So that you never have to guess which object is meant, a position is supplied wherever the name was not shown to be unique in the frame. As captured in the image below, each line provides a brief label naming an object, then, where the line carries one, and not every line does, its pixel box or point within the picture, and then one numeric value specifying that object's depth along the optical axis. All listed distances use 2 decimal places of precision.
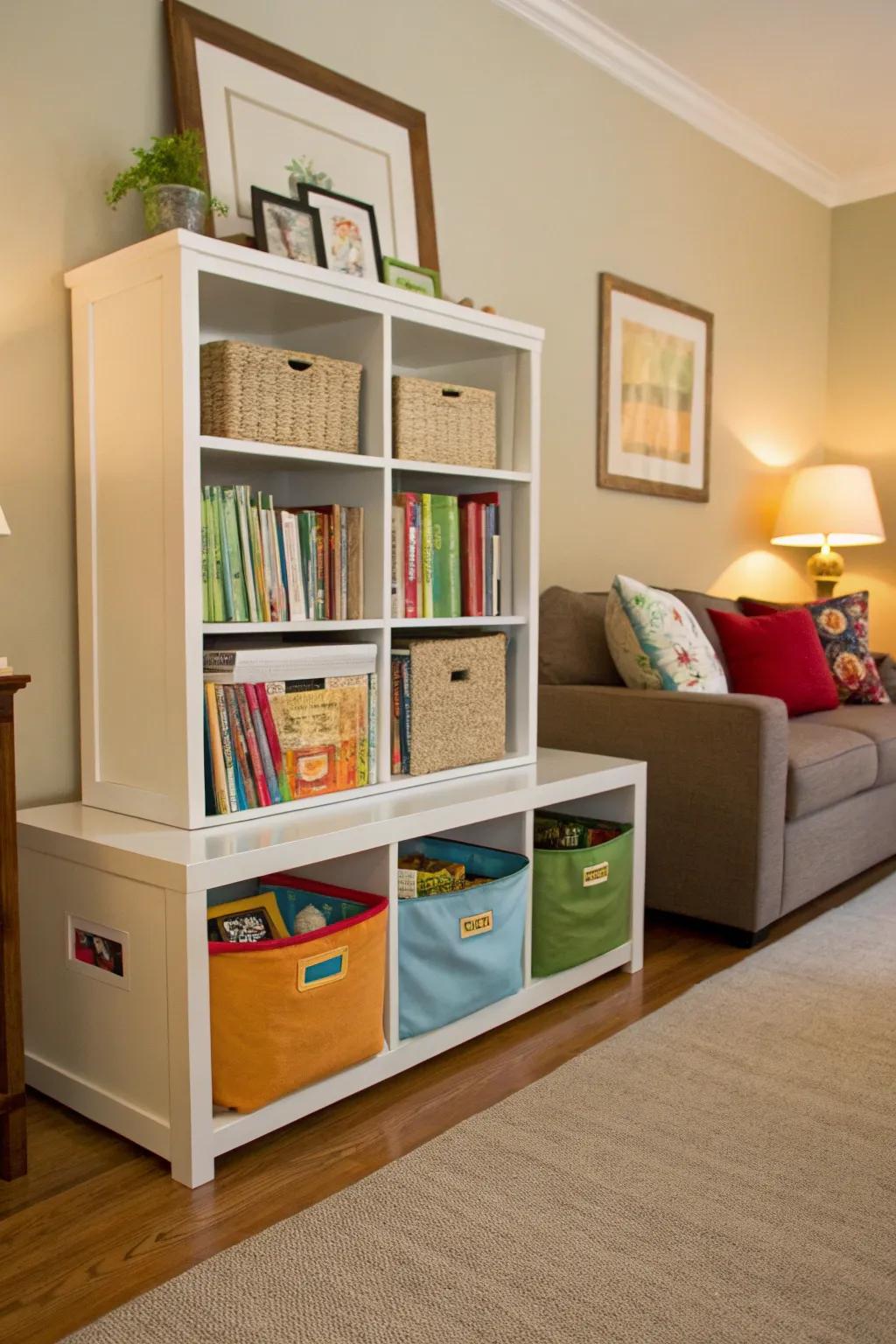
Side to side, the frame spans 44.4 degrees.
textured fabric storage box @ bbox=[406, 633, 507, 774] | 2.29
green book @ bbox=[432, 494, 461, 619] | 2.37
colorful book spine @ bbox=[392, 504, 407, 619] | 2.28
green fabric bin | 2.35
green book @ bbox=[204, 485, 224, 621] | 1.92
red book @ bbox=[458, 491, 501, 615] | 2.45
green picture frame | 2.49
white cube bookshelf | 1.83
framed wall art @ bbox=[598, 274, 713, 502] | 3.71
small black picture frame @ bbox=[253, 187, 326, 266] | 2.20
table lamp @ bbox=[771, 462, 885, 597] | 4.38
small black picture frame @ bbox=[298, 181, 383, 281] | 2.39
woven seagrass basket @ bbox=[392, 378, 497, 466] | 2.25
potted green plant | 1.98
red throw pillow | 3.53
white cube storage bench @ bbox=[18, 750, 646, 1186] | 1.66
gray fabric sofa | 2.69
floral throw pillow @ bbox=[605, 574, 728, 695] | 2.98
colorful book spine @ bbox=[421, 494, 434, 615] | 2.33
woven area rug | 1.36
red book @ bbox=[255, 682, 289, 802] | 1.97
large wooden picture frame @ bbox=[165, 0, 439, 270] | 2.33
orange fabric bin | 1.72
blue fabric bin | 2.02
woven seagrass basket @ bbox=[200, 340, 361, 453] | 1.94
